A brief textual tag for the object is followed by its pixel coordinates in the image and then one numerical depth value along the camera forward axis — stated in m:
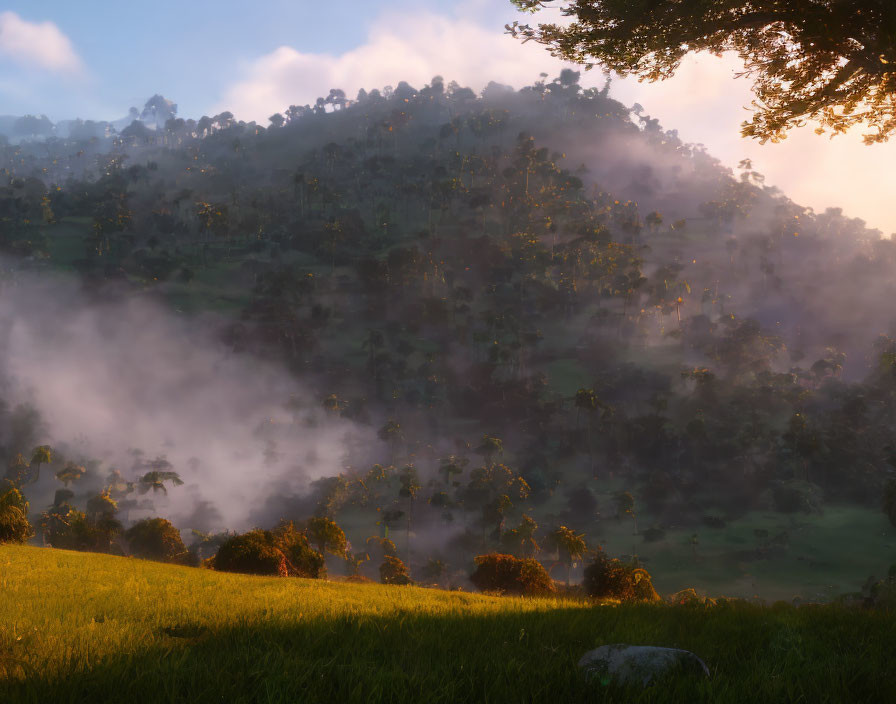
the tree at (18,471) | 99.93
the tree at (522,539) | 74.88
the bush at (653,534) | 87.88
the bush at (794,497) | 93.81
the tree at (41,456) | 95.62
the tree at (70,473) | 95.25
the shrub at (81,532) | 58.66
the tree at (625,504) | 95.12
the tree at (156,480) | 97.62
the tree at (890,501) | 74.38
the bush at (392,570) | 58.81
